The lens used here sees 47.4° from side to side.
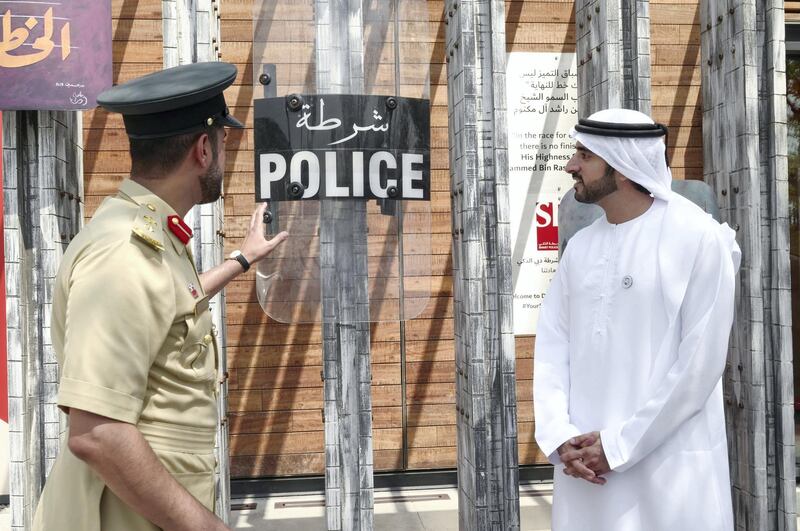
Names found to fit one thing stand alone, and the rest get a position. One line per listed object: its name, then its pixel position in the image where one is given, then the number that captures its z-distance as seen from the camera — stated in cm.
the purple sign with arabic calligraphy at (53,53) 348
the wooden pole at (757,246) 388
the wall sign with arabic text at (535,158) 537
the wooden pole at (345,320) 341
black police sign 332
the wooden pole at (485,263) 362
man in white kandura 259
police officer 151
